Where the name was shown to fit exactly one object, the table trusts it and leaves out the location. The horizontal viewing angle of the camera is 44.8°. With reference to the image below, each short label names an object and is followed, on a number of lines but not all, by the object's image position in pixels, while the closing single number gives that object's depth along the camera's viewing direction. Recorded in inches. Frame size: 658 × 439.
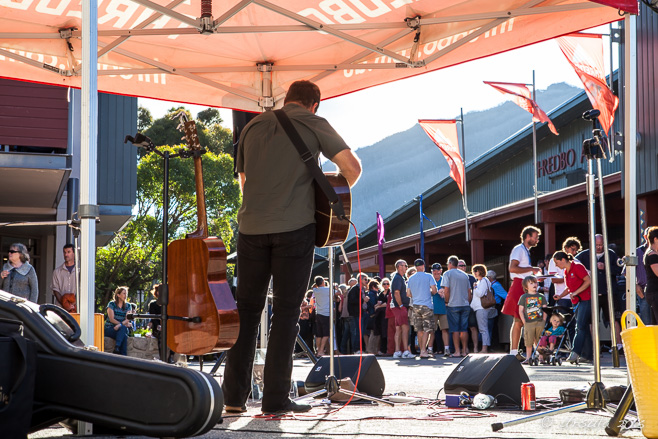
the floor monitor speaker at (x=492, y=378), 225.5
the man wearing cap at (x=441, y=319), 610.2
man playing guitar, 187.2
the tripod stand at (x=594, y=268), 181.6
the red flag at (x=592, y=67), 589.9
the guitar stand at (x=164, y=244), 208.4
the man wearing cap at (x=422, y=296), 589.6
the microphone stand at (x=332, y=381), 227.6
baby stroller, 477.1
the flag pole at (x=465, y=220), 947.0
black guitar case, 112.7
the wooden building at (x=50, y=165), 580.7
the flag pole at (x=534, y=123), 997.2
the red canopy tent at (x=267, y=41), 224.5
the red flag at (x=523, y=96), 884.0
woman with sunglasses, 408.8
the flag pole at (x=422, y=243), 1110.4
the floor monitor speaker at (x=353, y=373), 250.2
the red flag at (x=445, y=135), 937.5
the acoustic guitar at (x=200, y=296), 209.0
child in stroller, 495.8
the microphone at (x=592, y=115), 202.4
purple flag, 1120.1
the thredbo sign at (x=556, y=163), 1035.3
